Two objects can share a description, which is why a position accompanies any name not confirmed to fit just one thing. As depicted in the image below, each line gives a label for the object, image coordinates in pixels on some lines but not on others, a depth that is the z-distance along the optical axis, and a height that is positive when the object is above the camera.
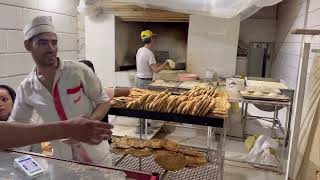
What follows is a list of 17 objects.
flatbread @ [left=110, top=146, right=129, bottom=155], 1.90 -0.71
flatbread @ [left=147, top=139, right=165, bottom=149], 1.95 -0.68
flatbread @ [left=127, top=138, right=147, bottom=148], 1.96 -0.68
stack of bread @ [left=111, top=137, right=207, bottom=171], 1.78 -0.70
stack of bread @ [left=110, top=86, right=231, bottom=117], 1.86 -0.37
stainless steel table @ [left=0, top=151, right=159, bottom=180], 0.65 -0.31
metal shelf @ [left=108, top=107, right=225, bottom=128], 1.81 -0.45
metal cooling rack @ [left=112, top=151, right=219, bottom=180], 2.03 -0.92
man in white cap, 1.26 -0.18
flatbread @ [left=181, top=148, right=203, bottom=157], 1.92 -0.72
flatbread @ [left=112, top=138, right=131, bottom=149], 1.94 -0.69
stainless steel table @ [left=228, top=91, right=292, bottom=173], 2.25 -0.40
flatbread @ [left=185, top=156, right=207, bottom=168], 1.81 -0.74
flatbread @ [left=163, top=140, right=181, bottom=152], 1.93 -0.69
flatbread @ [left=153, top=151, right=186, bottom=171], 1.77 -0.72
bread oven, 4.49 +0.24
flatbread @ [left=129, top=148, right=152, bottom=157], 1.87 -0.71
